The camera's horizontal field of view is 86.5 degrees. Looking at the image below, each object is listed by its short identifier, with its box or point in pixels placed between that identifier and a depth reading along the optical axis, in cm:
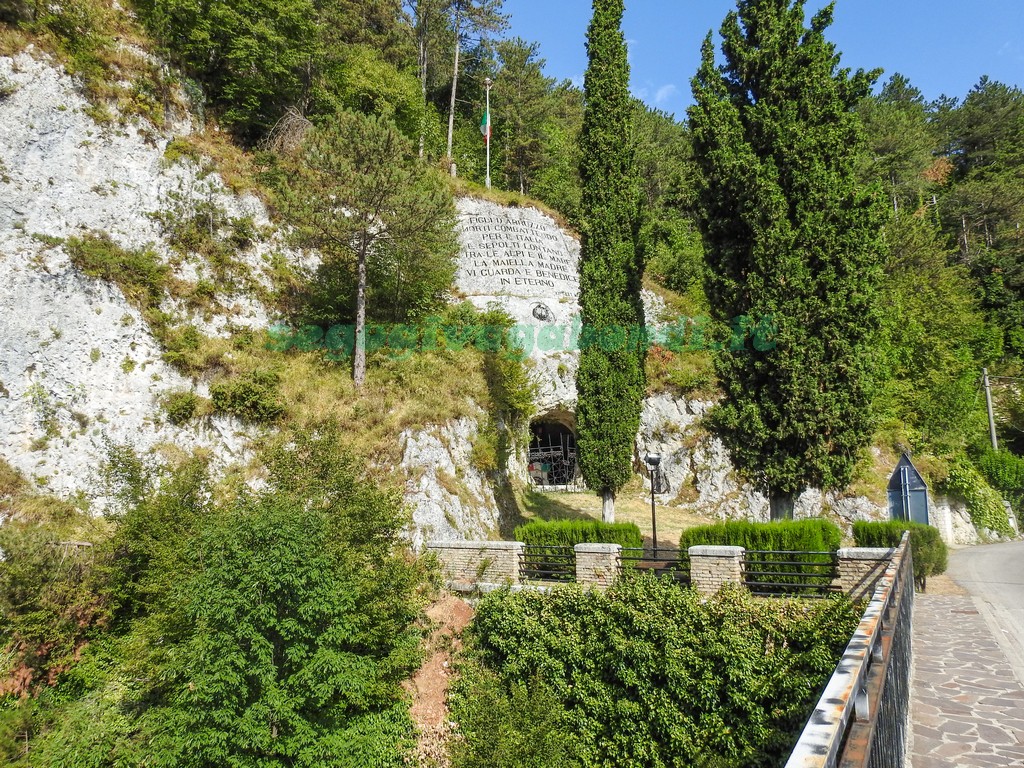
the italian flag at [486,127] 2957
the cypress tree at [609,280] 1574
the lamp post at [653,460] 1243
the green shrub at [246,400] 1528
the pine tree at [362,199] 1666
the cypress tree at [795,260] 1160
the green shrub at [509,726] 923
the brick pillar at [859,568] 885
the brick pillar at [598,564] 1086
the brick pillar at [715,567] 971
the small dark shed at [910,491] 1305
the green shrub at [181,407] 1488
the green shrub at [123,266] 1551
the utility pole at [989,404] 2717
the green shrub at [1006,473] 2500
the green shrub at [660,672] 835
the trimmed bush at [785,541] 982
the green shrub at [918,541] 1166
